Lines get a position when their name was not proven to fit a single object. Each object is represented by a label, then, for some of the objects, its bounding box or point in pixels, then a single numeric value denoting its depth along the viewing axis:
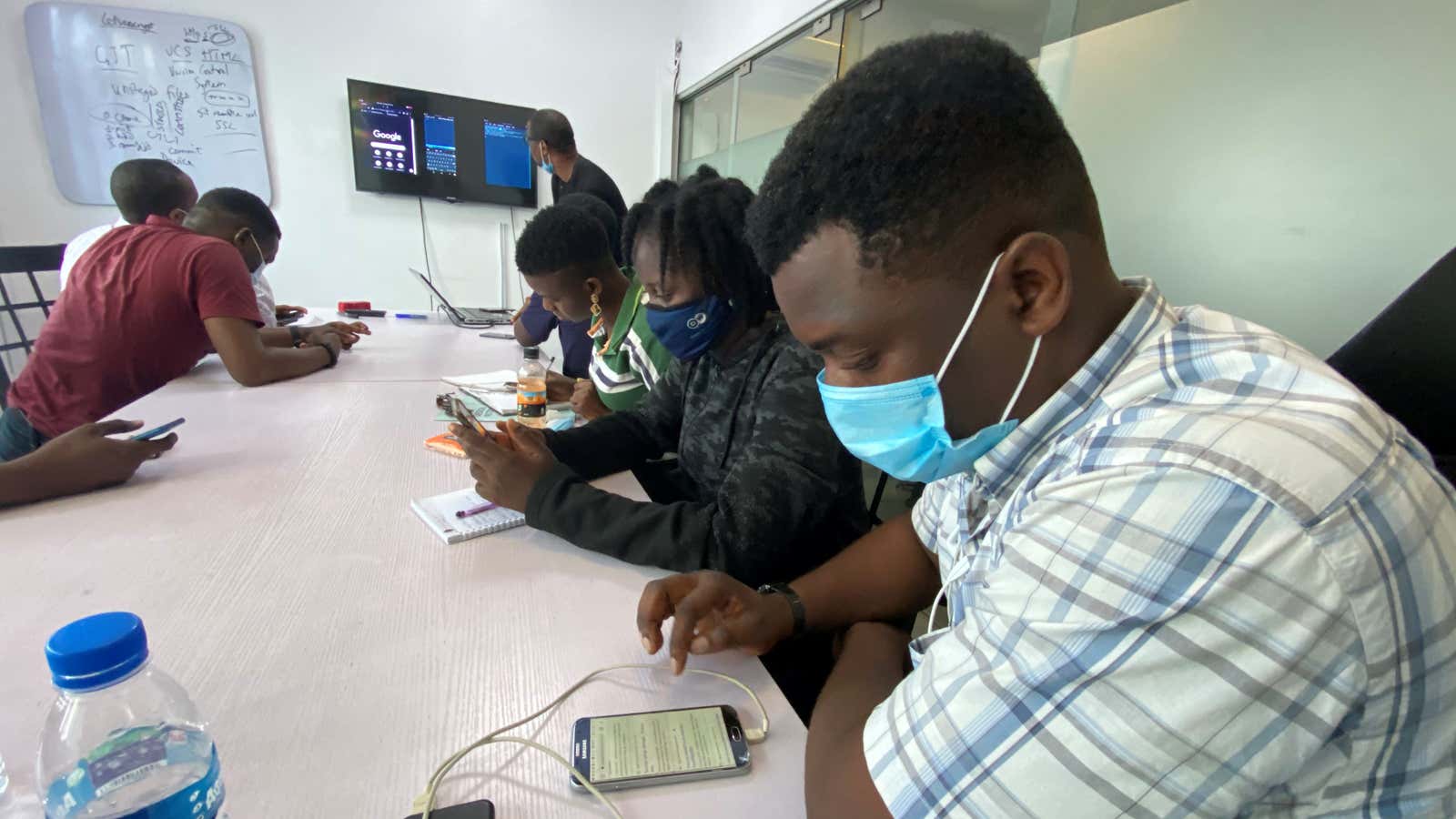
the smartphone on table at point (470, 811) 0.48
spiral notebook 0.93
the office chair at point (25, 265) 1.99
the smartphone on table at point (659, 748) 0.53
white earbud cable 0.49
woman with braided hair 0.90
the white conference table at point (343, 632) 0.52
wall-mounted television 3.83
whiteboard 3.28
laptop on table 3.18
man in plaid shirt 0.36
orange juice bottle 1.61
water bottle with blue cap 0.37
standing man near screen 3.07
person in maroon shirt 1.60
